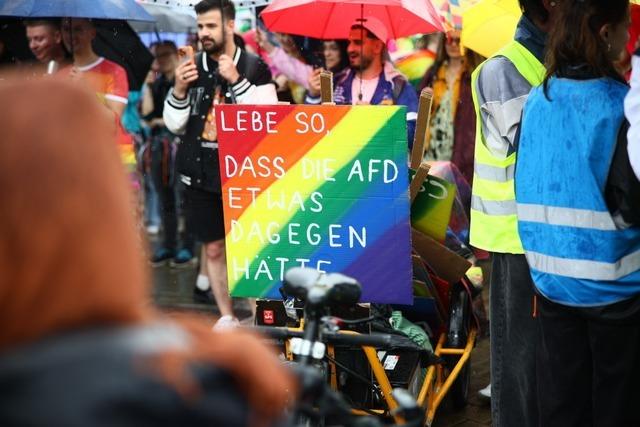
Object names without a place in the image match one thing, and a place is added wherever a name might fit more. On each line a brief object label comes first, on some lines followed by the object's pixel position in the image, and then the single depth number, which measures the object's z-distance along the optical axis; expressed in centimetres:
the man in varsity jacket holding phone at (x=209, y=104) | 1162
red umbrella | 1153
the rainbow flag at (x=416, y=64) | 1501
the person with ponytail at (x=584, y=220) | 560
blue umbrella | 1192
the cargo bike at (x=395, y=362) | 770
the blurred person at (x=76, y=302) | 228
